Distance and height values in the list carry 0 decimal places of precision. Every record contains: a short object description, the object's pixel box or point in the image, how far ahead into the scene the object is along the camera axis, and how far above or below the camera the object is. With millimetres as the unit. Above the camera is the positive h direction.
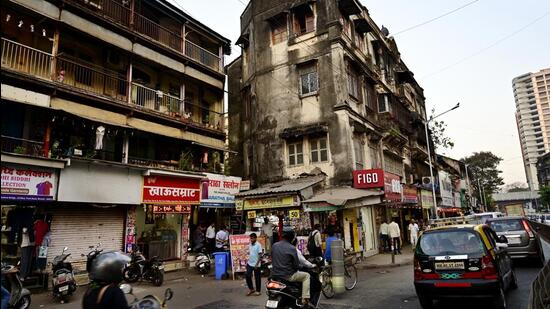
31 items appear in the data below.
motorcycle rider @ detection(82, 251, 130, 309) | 3281 -508
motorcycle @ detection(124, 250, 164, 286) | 12391 -1429
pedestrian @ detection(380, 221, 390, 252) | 19939 -939
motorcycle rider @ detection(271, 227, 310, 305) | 6598 -783
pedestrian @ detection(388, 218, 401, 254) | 18769 -638
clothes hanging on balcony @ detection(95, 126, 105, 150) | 13797 +3495
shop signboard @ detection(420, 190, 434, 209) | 27147 +1537
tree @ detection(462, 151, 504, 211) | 70375 +8598
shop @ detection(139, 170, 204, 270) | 15586 +608
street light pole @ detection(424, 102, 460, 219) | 27850 +8019
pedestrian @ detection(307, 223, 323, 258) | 12148 -747
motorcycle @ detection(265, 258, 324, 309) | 6344 -1243
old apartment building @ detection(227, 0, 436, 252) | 18969 +6608
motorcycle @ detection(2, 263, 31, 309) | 8141 -1252
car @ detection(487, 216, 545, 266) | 12156 -859
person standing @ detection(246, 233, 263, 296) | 10406 -1167
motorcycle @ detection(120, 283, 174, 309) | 3534 -733
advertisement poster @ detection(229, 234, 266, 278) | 13375 -938
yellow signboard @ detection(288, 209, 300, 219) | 16469 +406
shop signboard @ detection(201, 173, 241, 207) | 17938 +1800
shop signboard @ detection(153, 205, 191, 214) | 15673 +794
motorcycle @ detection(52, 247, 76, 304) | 9922 -1426
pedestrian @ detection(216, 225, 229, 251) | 16453 -691
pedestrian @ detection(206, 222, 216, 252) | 18078 -637
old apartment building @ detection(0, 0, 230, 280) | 12281 +4367
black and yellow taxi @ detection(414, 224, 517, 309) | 6809 -920
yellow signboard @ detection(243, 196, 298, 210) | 16500 +996
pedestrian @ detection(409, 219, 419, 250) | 20589 -723
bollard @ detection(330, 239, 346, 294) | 9391 -1208
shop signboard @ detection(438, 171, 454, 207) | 34184 +2755
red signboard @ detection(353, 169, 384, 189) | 17906 +2033
